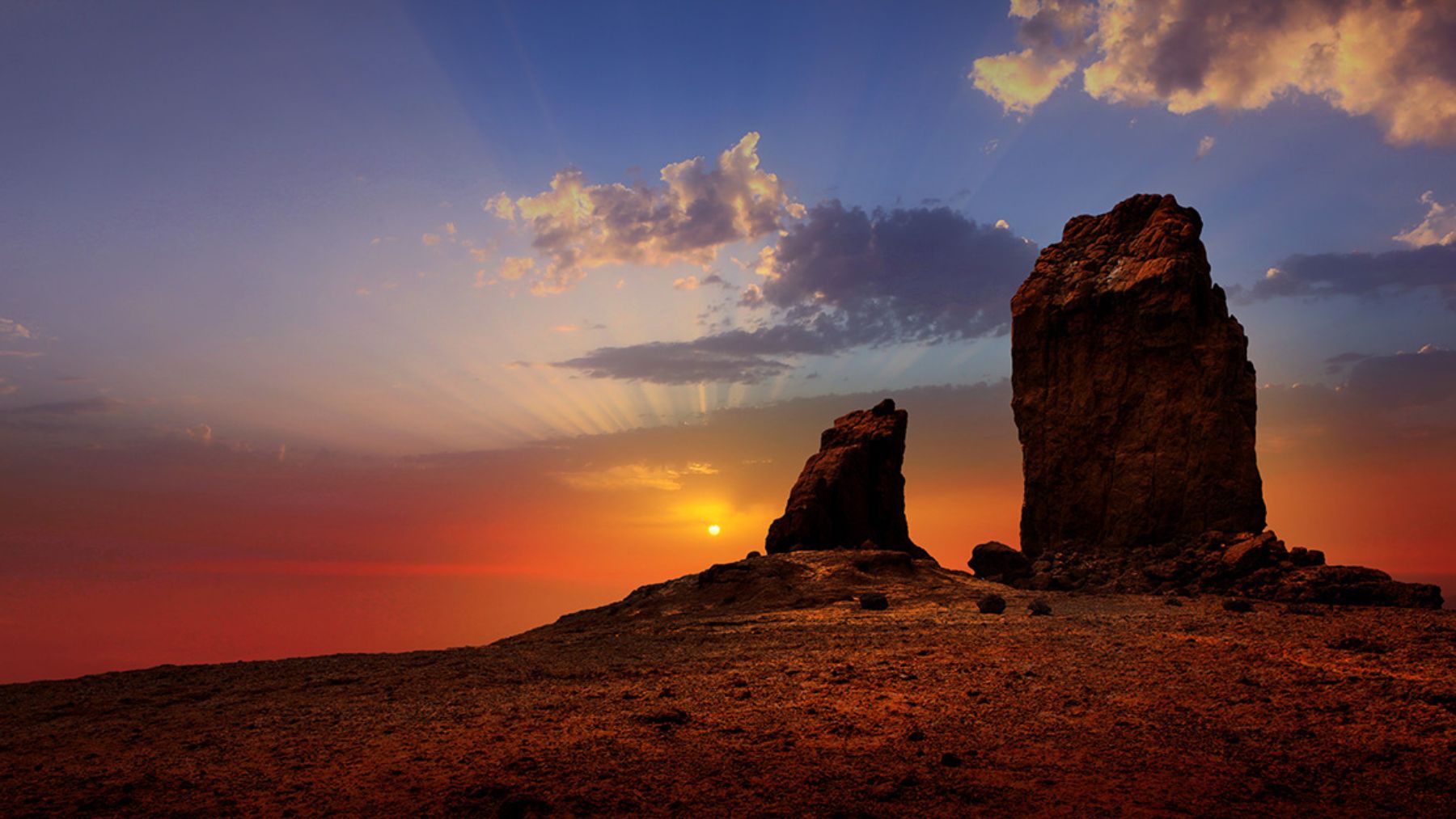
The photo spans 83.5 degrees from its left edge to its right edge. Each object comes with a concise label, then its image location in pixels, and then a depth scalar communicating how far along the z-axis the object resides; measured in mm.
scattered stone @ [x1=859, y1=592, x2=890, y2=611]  20859
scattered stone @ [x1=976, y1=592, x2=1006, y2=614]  18938
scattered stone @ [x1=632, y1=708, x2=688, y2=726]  9844
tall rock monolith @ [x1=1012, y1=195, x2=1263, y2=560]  29641
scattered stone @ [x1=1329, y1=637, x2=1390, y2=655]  12070
